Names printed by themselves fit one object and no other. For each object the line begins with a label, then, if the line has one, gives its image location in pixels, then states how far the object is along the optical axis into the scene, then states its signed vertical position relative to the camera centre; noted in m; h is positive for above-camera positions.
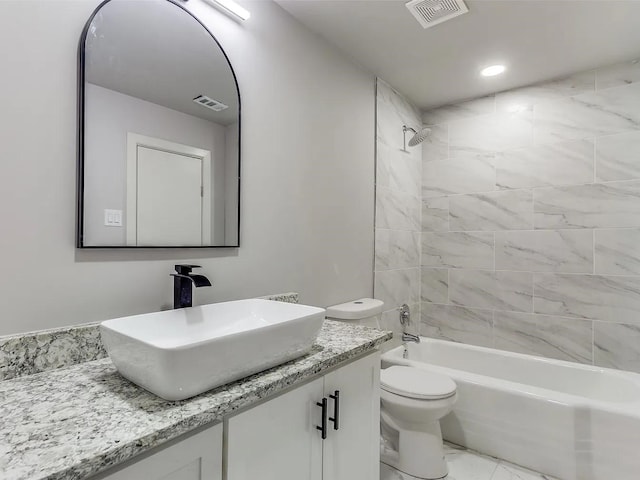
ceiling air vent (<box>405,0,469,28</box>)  1.67 +1.17
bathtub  1.68 -0.95
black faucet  1.17 -0.18
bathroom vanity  0.60 -0.39
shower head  2.48 +0.77
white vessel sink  0.74 -0.29
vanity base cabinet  0.84 -0.57
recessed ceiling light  2.33 +1.19
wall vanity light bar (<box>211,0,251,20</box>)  1.42 +0.98
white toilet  1.77 -0.91
